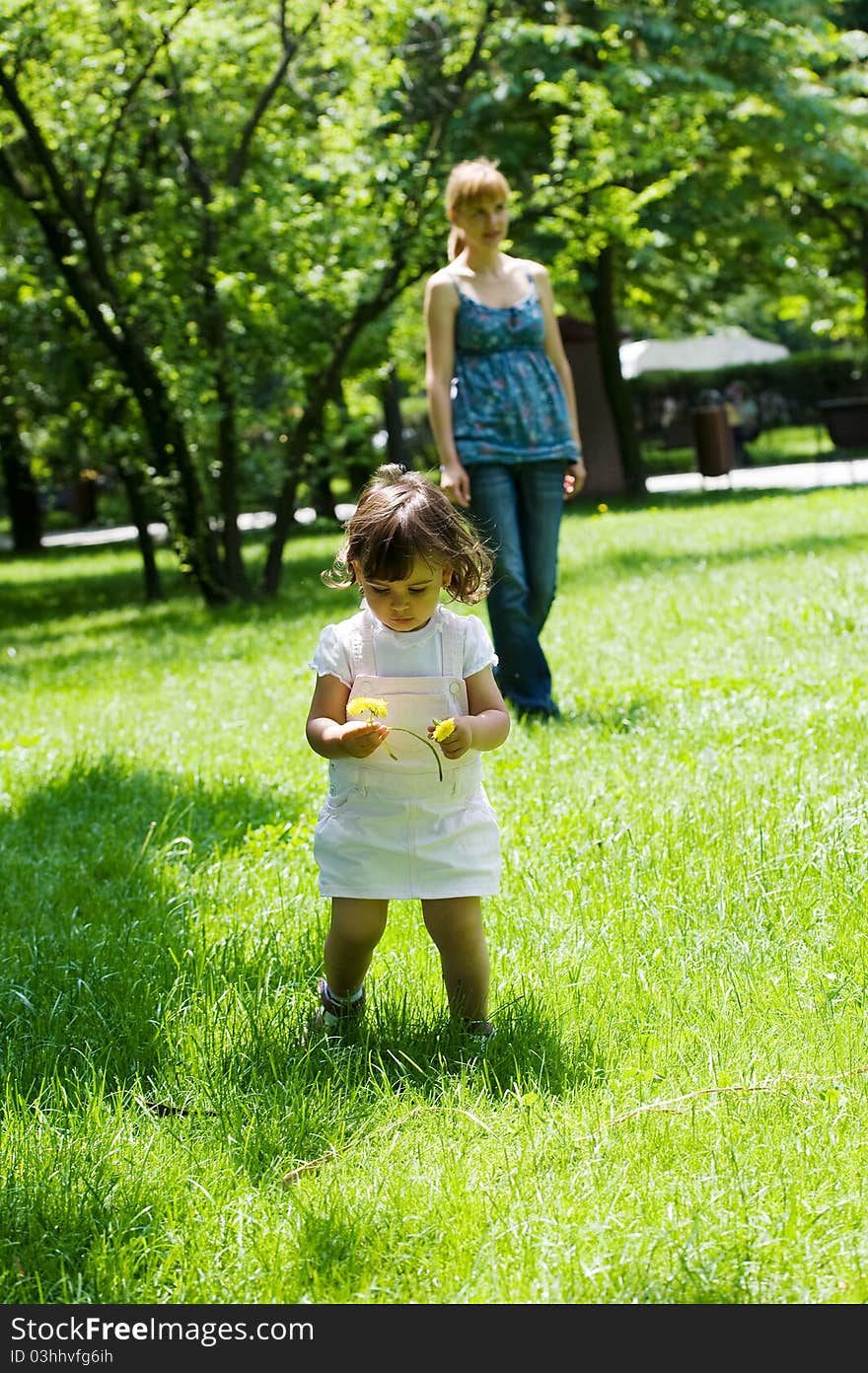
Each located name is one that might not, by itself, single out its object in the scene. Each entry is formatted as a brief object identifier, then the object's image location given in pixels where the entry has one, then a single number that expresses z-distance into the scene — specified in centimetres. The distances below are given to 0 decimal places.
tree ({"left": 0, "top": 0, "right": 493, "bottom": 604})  1348
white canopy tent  3409
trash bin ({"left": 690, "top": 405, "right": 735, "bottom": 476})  2214
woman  636
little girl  324
